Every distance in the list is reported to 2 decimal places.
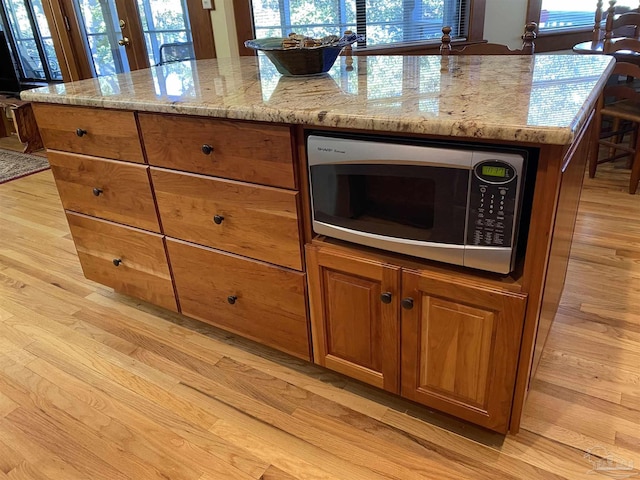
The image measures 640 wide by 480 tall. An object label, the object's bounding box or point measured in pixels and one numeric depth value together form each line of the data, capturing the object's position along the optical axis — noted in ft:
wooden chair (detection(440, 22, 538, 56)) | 6.39
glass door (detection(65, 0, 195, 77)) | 12.12
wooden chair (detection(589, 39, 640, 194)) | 8.84
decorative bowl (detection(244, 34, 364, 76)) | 5.25
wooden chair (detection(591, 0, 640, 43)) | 9.81
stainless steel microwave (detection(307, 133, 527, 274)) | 3.37
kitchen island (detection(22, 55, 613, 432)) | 3.61
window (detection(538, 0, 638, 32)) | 12.93
